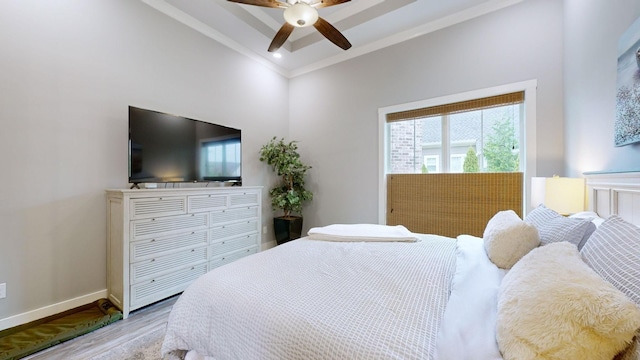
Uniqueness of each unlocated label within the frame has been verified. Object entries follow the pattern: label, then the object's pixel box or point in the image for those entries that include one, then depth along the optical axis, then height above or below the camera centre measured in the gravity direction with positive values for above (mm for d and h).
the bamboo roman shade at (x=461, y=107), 2666 +872
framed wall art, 1251 +486
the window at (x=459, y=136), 2756 +544
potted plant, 3822 -131
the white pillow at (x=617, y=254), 751 -257
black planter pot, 3861 -728
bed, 663 -477
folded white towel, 1954 -421
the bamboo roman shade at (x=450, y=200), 2710 -221
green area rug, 1702 -1127
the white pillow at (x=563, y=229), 1221 -246
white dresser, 2146 -564
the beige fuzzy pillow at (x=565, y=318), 622 -360
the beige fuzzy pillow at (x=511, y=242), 1301 -324
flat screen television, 2381 +339
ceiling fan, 2059 +1423
